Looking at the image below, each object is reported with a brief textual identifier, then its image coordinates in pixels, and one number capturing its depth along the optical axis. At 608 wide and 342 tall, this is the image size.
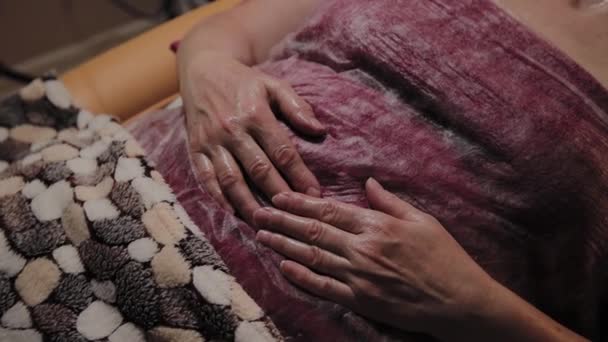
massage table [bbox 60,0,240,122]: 1.04
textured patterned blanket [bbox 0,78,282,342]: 0.63
